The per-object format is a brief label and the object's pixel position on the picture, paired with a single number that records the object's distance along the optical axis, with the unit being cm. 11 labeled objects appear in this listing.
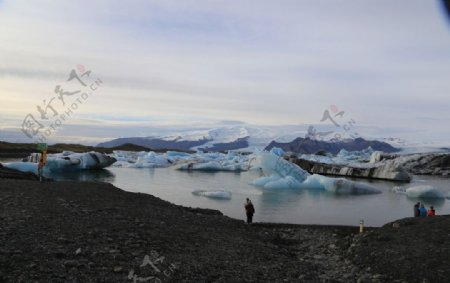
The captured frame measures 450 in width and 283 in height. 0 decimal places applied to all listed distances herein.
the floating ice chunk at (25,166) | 3269
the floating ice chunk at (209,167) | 5203
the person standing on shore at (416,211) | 1716
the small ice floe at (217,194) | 2511
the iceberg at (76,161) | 4072
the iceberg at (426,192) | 2767
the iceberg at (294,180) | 3019
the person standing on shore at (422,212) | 1676
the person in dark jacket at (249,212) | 1575
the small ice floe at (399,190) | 3155
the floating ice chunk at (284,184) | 3128
